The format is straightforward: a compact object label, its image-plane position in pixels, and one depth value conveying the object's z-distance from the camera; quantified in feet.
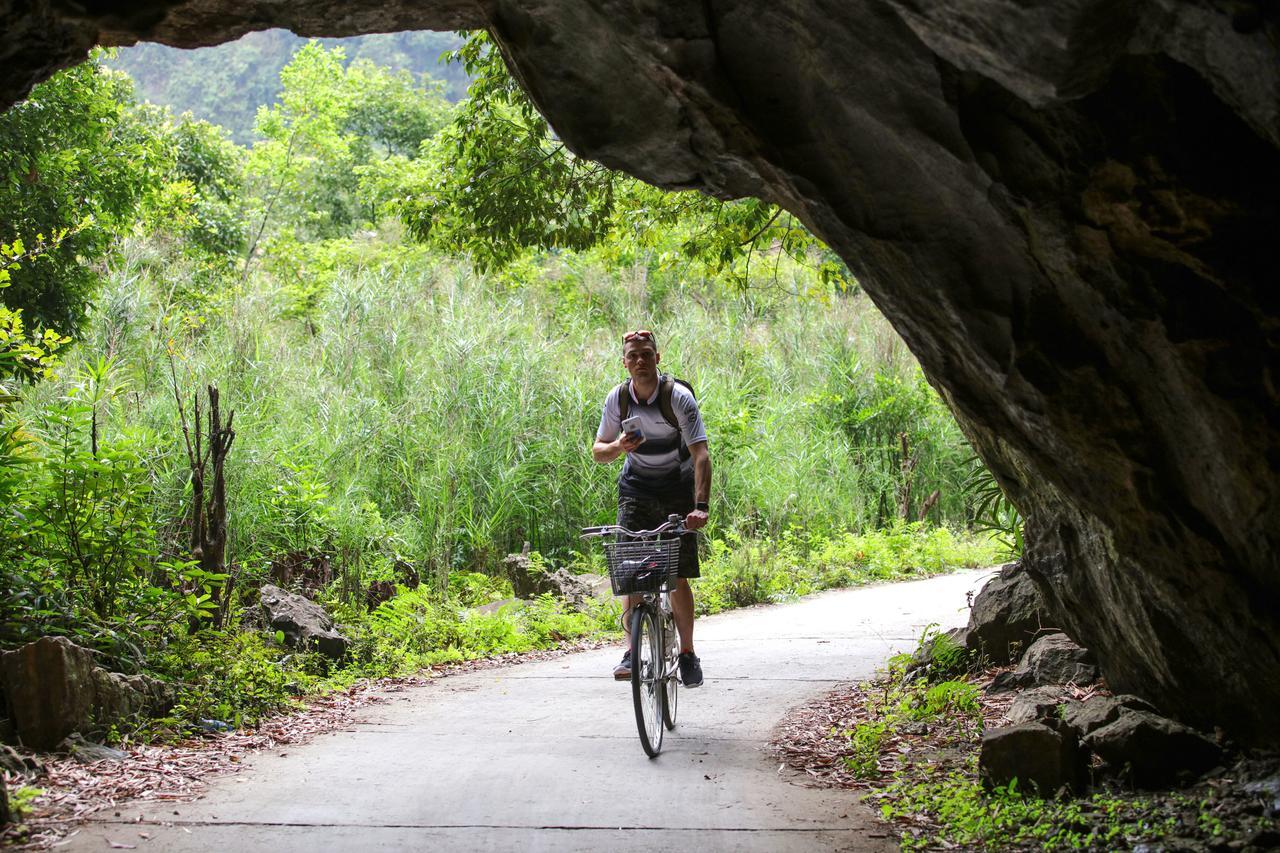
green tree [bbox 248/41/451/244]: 110.22
